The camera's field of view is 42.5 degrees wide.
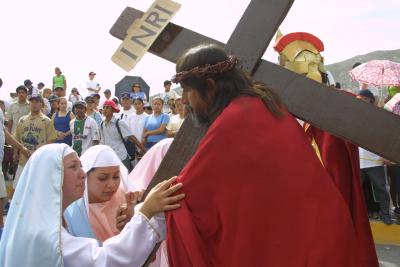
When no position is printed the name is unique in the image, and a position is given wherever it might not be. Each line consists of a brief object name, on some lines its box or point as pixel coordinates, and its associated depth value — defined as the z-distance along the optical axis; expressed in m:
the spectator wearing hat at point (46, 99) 11.63
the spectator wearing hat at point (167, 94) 12.07
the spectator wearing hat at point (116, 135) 8.28
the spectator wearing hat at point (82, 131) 8.36
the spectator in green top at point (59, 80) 14.04
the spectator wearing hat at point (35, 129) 7.86
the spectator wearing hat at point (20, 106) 9.51
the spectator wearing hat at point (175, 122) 8.10
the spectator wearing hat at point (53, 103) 11.39
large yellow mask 2.80
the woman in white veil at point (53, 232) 2.18
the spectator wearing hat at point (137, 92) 11.73
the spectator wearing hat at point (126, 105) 10.25
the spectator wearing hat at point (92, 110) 9.45
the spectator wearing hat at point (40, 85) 15.93
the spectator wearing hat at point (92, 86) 13.69
